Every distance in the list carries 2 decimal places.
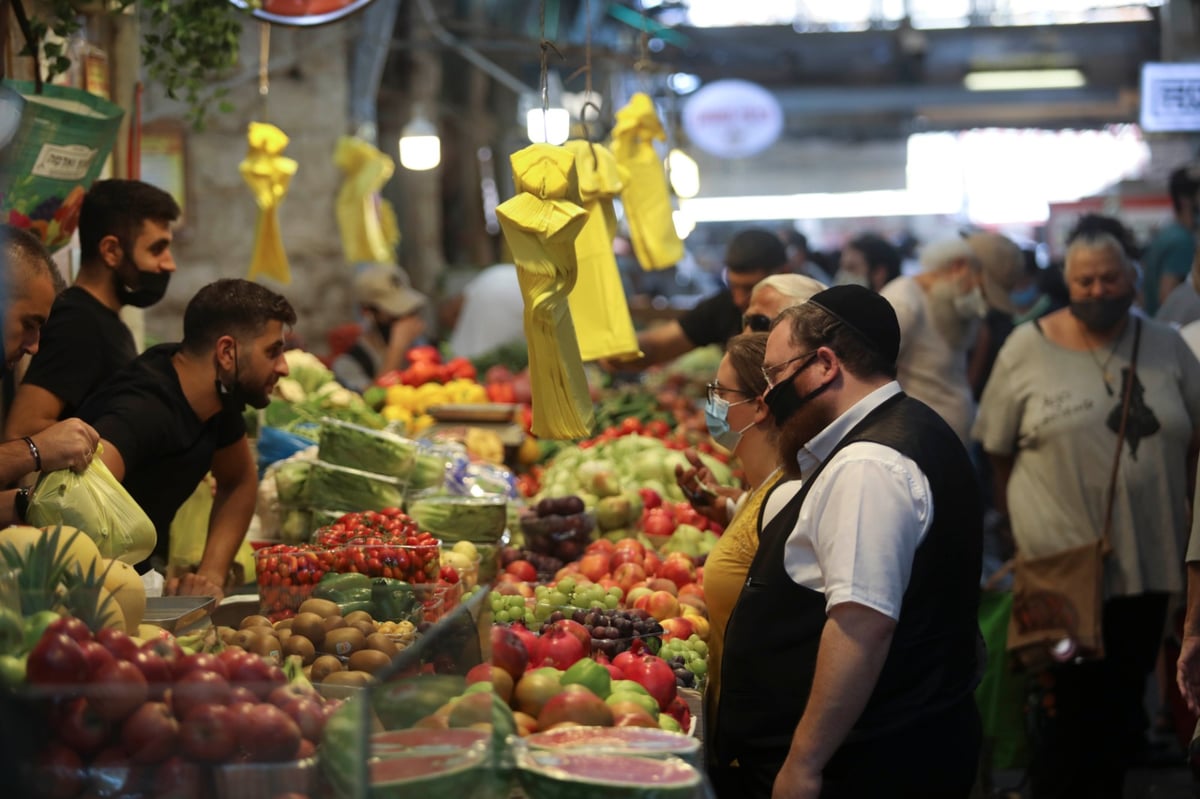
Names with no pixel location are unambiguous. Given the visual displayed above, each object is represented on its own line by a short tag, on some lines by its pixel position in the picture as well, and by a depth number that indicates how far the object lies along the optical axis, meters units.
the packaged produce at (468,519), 4.95
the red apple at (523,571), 4.82
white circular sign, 17.09
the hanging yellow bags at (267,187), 7.81
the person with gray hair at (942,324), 6.91
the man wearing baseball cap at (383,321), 9.80
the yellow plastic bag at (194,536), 5.17
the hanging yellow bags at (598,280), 4.52
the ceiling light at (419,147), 12.37
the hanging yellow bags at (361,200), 10.57
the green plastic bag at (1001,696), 6.16
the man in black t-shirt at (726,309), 6.03
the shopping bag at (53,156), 4.26
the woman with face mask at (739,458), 3.87
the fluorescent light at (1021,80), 20.36
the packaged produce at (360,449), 5.18
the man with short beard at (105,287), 4.44
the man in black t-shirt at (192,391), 4.16
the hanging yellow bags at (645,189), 5.56
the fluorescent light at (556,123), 11.43
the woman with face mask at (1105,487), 5.84
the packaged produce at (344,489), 5.10
